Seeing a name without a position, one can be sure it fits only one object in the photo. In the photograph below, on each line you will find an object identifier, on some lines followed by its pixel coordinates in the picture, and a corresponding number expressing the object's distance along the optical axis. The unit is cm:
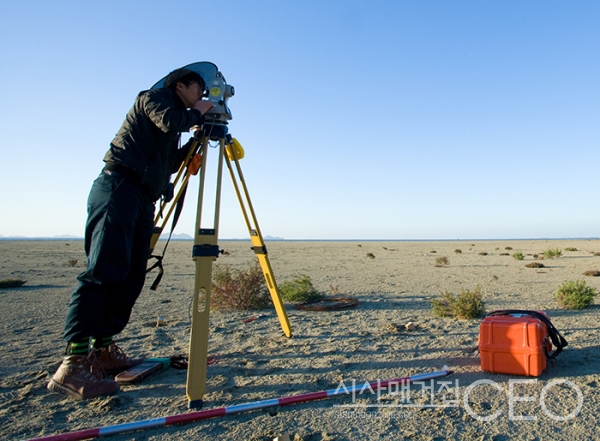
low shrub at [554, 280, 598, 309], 525
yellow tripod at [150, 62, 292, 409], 250
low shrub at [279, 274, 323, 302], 647
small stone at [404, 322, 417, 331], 448
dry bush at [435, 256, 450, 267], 1436
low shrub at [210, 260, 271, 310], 591
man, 273
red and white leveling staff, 208
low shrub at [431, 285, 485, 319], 492
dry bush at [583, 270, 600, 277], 940
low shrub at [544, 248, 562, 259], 1718
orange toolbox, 280
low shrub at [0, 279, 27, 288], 859
